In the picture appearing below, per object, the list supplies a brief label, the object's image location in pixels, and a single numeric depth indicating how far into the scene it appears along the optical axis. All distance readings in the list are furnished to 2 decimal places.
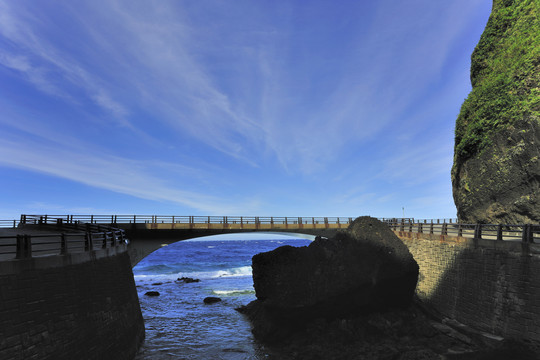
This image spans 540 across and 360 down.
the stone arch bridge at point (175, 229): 30.80
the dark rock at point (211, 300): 27.18
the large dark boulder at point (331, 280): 16.09
